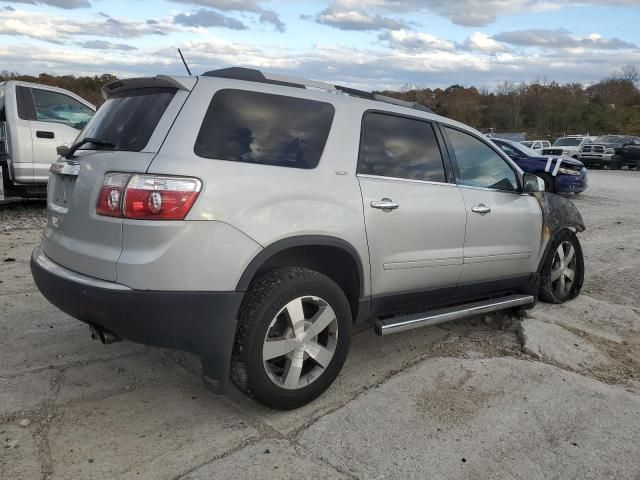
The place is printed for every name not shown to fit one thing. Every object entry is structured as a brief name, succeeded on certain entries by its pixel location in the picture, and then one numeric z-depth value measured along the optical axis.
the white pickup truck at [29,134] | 8.30
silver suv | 2.71
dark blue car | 13.34
